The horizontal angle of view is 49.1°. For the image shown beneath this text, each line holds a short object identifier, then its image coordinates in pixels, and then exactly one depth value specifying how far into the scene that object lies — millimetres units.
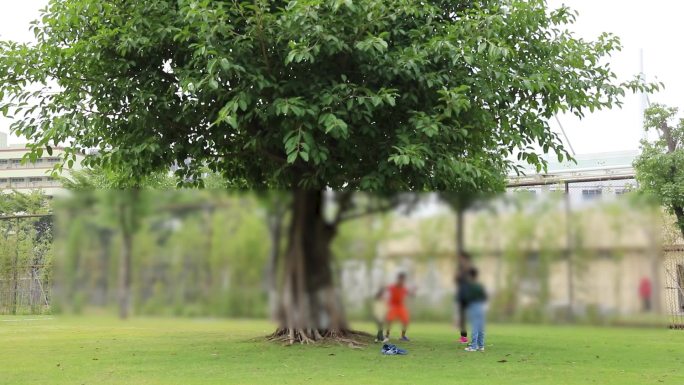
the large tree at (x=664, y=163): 23203
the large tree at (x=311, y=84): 11391
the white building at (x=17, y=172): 95500
